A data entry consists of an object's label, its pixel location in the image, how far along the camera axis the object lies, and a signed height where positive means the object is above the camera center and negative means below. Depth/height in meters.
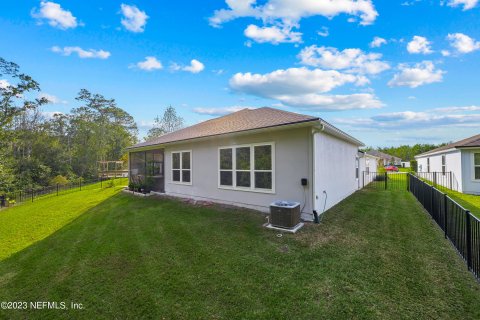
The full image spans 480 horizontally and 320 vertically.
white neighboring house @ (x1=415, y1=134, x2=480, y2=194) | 10.66 -0.18
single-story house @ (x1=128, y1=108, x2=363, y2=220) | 6.17 +0.05
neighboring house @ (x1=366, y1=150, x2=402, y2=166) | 49.77 +0.36
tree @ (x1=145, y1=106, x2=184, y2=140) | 31.56 +6.47
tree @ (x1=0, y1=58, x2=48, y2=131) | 12.20 +4.62
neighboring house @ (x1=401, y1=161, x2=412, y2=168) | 45.78 -0.59
